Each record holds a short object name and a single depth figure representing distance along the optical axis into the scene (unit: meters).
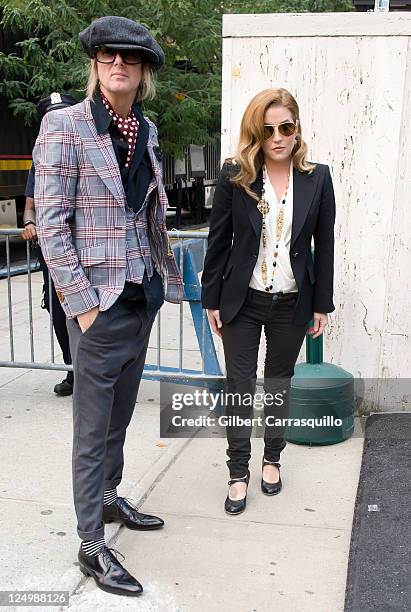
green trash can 4.34
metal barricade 4.75
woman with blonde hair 3.42
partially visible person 4.82
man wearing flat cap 2.76
